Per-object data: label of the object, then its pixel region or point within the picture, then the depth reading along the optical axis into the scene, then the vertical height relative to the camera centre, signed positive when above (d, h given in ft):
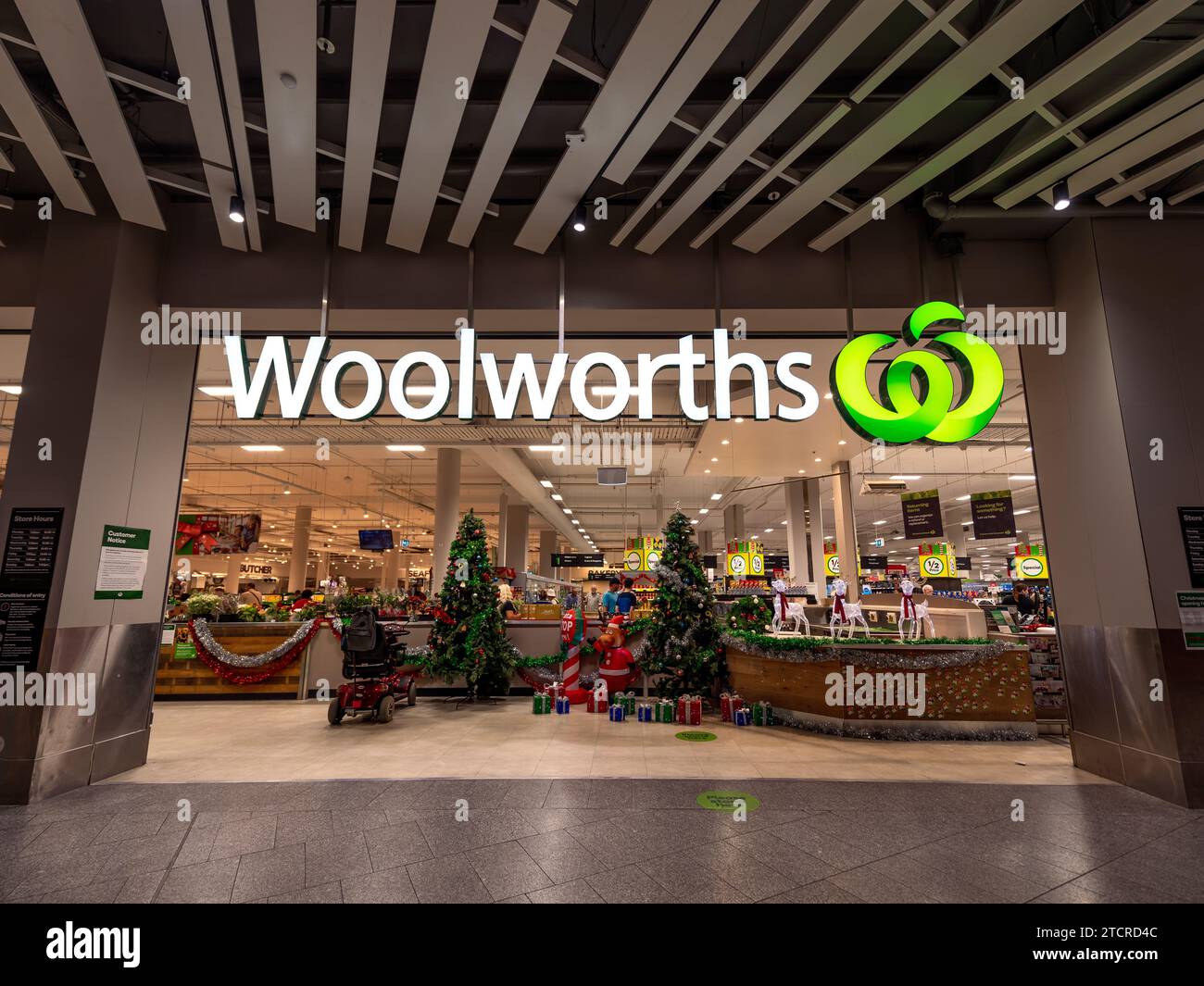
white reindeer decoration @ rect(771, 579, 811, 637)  27.37 -0.82
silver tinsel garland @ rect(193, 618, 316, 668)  26.55 -2.55
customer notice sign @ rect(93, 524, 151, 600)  14.76 +0.80
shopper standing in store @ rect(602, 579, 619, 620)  31.17 -0.53
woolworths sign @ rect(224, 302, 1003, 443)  12.50 +4.51
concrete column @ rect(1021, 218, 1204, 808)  13.62 +2.62
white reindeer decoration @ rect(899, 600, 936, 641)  24.14 -1.21
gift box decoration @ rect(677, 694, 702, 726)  21.97 -4.42
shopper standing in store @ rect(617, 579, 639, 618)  30.17 -0.51
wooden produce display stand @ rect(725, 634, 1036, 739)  19.61 -3.32
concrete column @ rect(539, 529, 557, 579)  94.53 +7.37
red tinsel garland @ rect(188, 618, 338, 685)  26.71 -3.42
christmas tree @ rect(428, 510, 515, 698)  26.12 -1.60
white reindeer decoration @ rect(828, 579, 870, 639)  25.89 -0.76
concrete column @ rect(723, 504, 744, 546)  71.14 +8.73
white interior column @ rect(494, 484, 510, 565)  64.34 +8.27
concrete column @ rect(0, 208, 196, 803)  13.69 +3.01
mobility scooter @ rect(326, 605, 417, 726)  21.83 -3.01
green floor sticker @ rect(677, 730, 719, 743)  19.24 -4.79
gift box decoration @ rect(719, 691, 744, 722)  21.99 -4.24
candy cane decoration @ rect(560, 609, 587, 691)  26.73 -2.32
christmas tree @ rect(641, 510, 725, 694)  25.09 -1.68
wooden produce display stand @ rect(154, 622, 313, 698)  26.86 -3.50
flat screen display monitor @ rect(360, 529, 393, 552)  52.31 +4.70
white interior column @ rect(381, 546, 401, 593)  94.12 +3.65
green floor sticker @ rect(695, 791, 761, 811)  12.70 -4.59
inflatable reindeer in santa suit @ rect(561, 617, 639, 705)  26.08 -3.25
